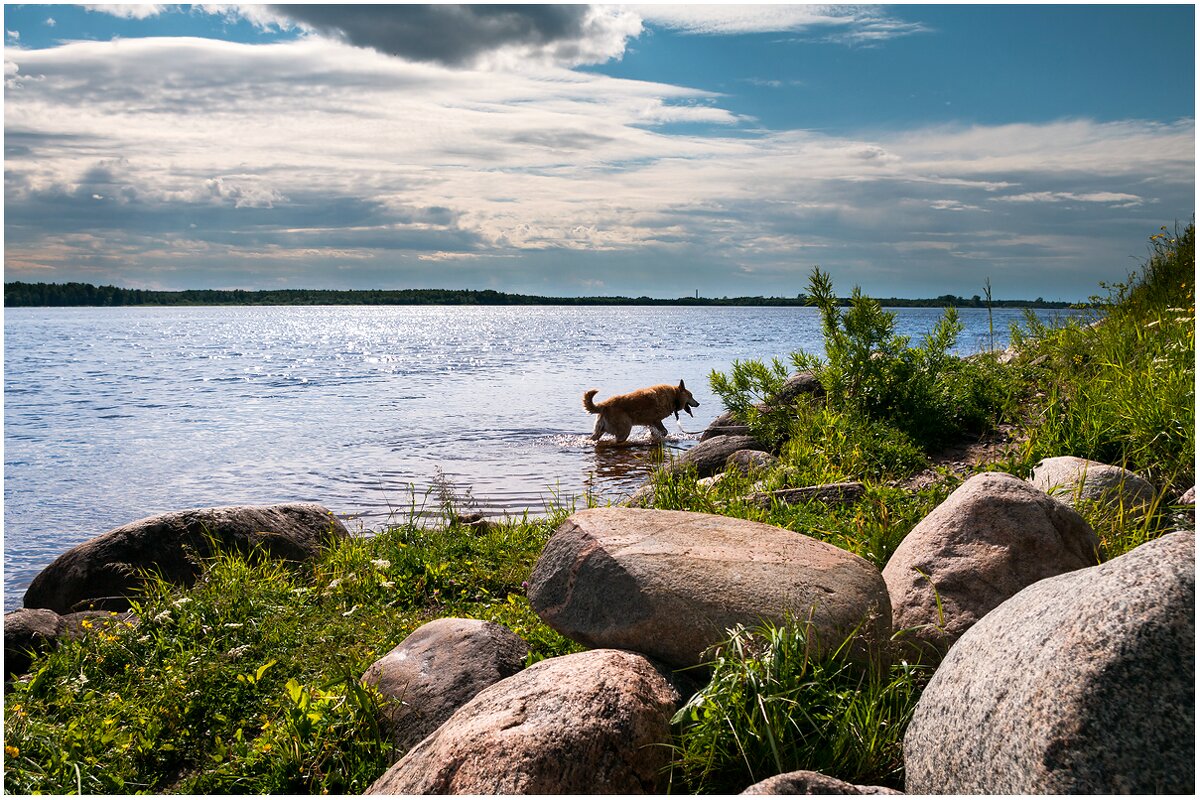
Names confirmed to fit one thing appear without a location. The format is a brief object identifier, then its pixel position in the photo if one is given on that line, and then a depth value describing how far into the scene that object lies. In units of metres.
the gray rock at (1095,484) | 6.00
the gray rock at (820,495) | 7.19
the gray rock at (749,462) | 9.02
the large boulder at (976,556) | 4.61
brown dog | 17.42
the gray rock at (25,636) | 6.58
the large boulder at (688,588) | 4.36
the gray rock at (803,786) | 3.08
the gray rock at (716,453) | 11.15
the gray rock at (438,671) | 4.75
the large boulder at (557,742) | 3.56
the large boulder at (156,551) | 8.35
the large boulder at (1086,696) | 2.82
